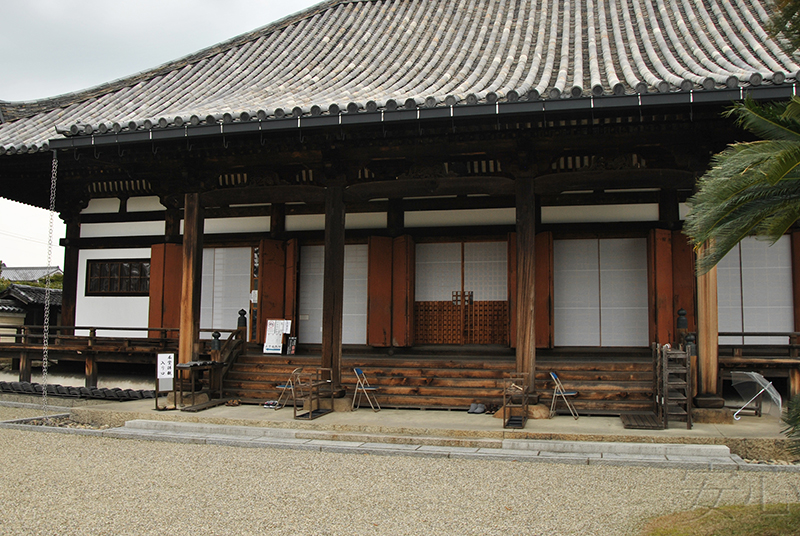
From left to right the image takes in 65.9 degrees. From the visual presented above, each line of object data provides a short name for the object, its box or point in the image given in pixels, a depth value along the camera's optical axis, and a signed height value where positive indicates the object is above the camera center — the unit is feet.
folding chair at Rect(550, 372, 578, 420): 27.09 -3.35
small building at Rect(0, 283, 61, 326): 60.80 +0.75
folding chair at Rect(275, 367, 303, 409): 28.22 -3.46
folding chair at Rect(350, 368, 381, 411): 29.63 -3.60
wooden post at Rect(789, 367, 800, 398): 28.76 -2.90
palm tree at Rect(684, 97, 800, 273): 12.84 +2.75
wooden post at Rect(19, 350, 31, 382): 39.60 -3.76
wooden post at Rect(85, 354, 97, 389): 38.01 -3.56
